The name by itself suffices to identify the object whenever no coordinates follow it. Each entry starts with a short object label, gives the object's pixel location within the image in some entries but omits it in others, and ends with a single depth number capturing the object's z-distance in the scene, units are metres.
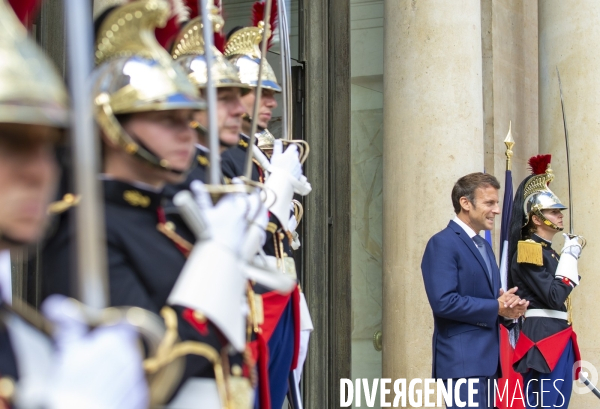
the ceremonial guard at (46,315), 3.67
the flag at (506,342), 11.85
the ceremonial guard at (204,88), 6.61
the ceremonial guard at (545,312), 13.76
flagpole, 14.31
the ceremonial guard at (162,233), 4.73
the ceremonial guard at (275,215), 7.65
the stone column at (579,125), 16.39
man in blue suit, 11.21
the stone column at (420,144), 15.45
